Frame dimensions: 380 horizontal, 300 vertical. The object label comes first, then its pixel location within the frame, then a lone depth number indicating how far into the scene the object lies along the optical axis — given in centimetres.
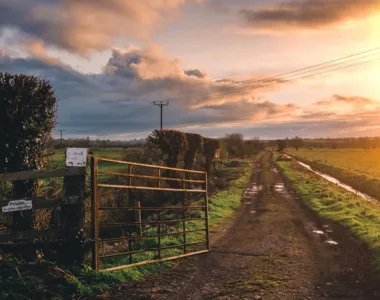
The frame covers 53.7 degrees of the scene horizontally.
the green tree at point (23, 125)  741
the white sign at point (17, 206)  684
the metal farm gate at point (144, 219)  789
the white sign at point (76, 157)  738
